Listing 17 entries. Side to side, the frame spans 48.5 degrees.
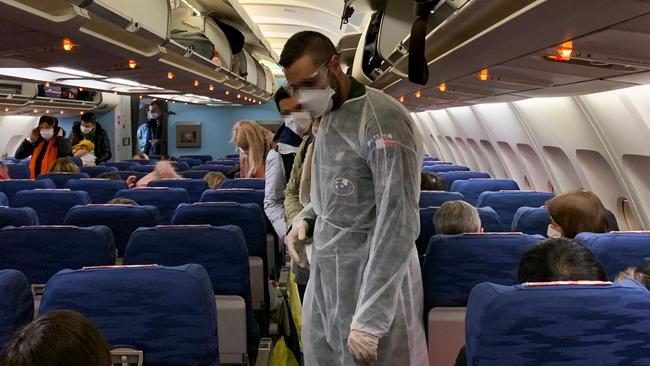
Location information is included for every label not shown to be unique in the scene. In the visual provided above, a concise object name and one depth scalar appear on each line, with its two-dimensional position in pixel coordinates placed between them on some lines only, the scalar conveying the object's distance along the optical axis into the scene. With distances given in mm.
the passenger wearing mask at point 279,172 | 5016
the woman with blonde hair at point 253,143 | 6738
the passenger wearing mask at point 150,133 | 19422
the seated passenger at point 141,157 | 16094
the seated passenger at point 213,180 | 7855
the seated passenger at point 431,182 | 6531
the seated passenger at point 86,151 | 11992
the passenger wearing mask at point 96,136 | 12797
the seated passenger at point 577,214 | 3789
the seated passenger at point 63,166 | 9078
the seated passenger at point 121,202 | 5383
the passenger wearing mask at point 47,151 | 10922
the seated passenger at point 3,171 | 9140
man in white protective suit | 2480
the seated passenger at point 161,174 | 8078
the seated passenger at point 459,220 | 3961
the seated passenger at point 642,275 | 2629
